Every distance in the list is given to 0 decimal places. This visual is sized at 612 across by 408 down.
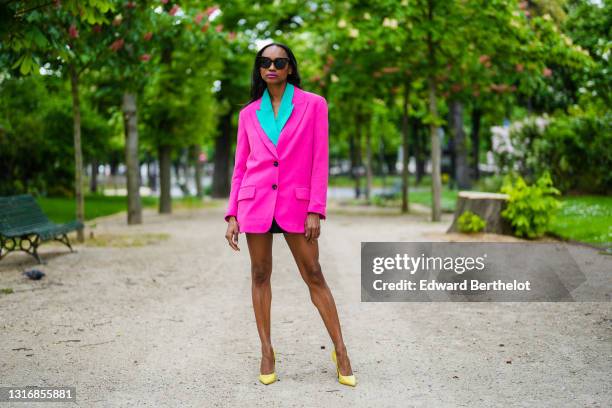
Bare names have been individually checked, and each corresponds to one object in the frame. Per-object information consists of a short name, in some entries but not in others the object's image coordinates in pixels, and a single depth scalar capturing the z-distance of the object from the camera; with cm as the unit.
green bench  1097
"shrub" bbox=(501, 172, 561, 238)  1329
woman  475
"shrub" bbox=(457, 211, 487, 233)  1374
